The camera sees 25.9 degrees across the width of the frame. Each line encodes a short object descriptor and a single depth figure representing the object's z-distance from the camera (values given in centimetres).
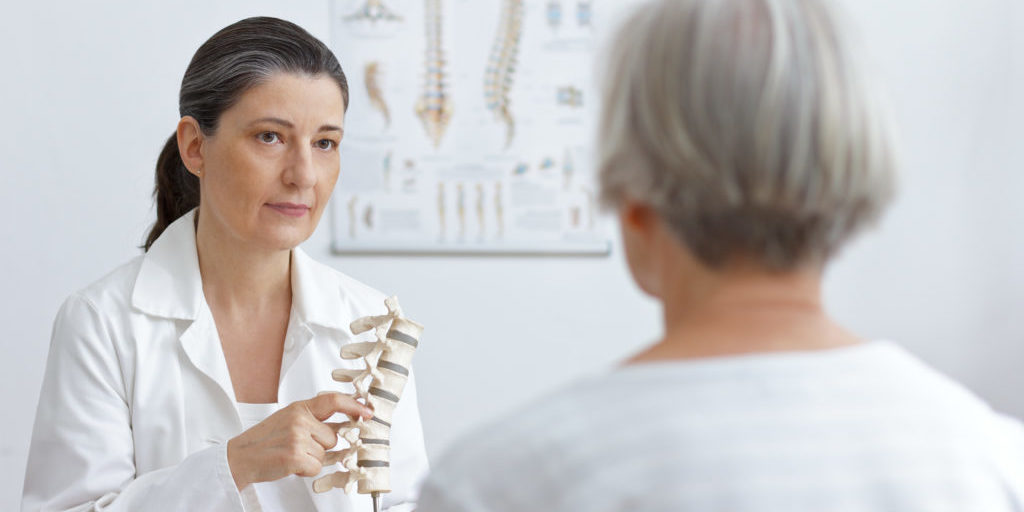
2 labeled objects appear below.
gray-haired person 141
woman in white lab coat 225
